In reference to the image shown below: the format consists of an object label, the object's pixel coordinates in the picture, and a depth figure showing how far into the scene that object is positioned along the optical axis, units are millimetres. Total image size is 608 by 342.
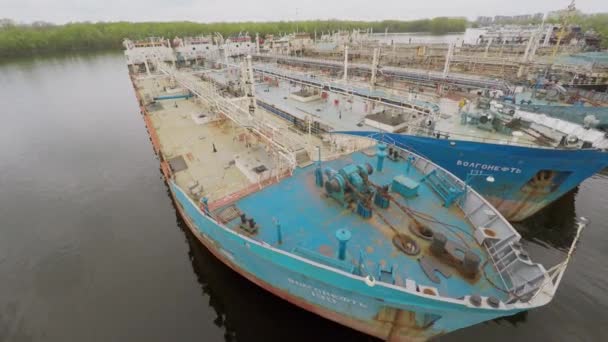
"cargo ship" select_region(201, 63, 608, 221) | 13617
